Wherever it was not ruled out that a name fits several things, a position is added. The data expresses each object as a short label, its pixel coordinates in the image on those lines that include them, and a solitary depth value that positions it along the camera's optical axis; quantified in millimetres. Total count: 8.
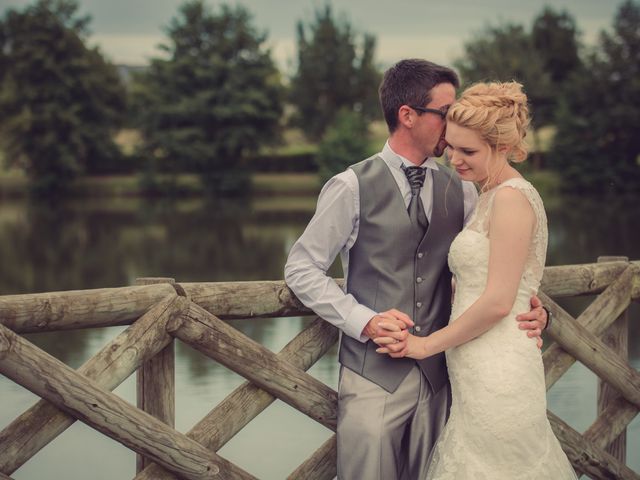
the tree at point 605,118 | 53344
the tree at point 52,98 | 55406
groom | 3449
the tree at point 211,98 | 57594
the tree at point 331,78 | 68688
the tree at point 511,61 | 59375
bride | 3291
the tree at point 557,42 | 73250
